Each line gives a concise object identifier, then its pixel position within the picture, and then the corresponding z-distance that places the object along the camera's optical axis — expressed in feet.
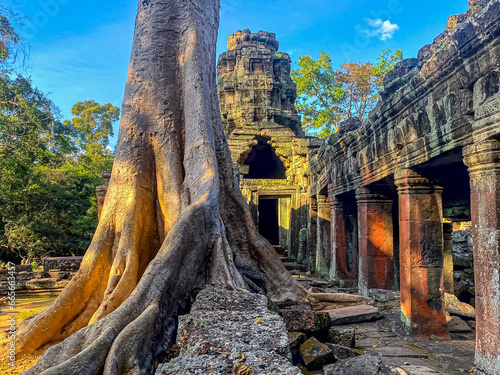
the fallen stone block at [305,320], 10.68
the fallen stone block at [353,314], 15.06
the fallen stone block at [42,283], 28.43
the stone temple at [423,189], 9.80
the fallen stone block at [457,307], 17.54
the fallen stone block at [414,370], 9.99
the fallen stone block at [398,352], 12.34
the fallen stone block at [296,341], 10.00
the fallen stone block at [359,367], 9.38
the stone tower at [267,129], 42.75
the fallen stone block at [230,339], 5.10
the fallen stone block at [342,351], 10.79
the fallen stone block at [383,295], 18.75
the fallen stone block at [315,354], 9.78
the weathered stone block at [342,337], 11.77
